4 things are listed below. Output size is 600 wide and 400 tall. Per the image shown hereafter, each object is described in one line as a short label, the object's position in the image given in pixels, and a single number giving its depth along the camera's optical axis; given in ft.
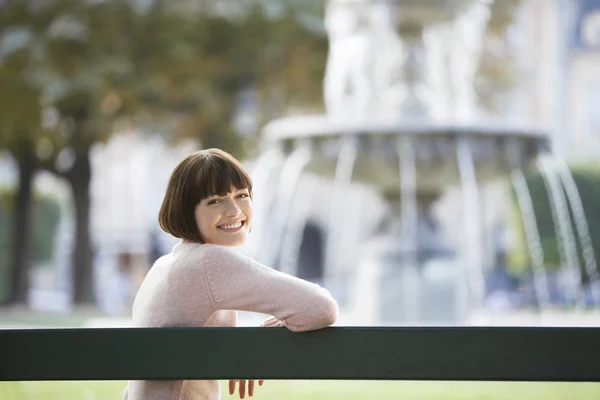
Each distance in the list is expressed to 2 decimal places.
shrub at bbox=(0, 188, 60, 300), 143.84
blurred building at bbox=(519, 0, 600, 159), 175.01
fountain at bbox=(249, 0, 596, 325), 35.37
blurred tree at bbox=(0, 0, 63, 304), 72.38
